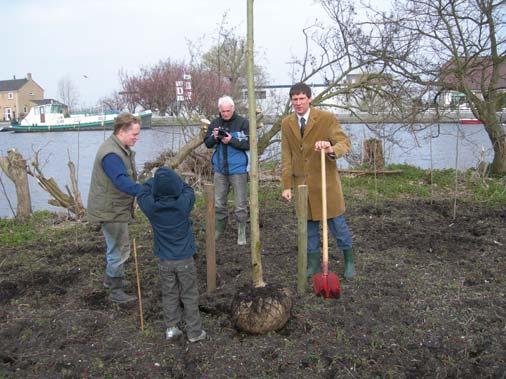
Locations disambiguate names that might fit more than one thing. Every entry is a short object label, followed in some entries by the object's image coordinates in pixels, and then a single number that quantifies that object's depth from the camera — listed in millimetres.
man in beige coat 4504
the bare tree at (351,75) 10602
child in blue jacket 3525
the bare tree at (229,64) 12297
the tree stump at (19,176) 8211
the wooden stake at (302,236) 4289
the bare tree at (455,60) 10500
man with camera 5996
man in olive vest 4090
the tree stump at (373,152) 12039
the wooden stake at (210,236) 4477
